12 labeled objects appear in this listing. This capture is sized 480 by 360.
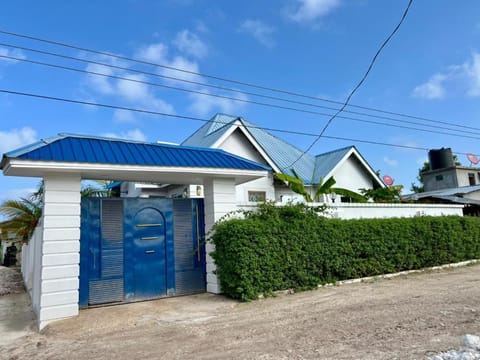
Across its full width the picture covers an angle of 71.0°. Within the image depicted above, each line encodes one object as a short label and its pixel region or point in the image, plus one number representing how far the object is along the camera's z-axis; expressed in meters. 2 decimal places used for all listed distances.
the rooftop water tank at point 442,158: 33.88
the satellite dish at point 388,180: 20.89
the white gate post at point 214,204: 8.52
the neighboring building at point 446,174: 32.88
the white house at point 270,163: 15.84
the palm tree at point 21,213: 16.48
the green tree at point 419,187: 50.44
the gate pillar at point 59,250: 6.48
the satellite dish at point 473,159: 31.90
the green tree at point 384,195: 16.91
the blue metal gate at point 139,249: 7.43
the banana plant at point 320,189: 12.81
